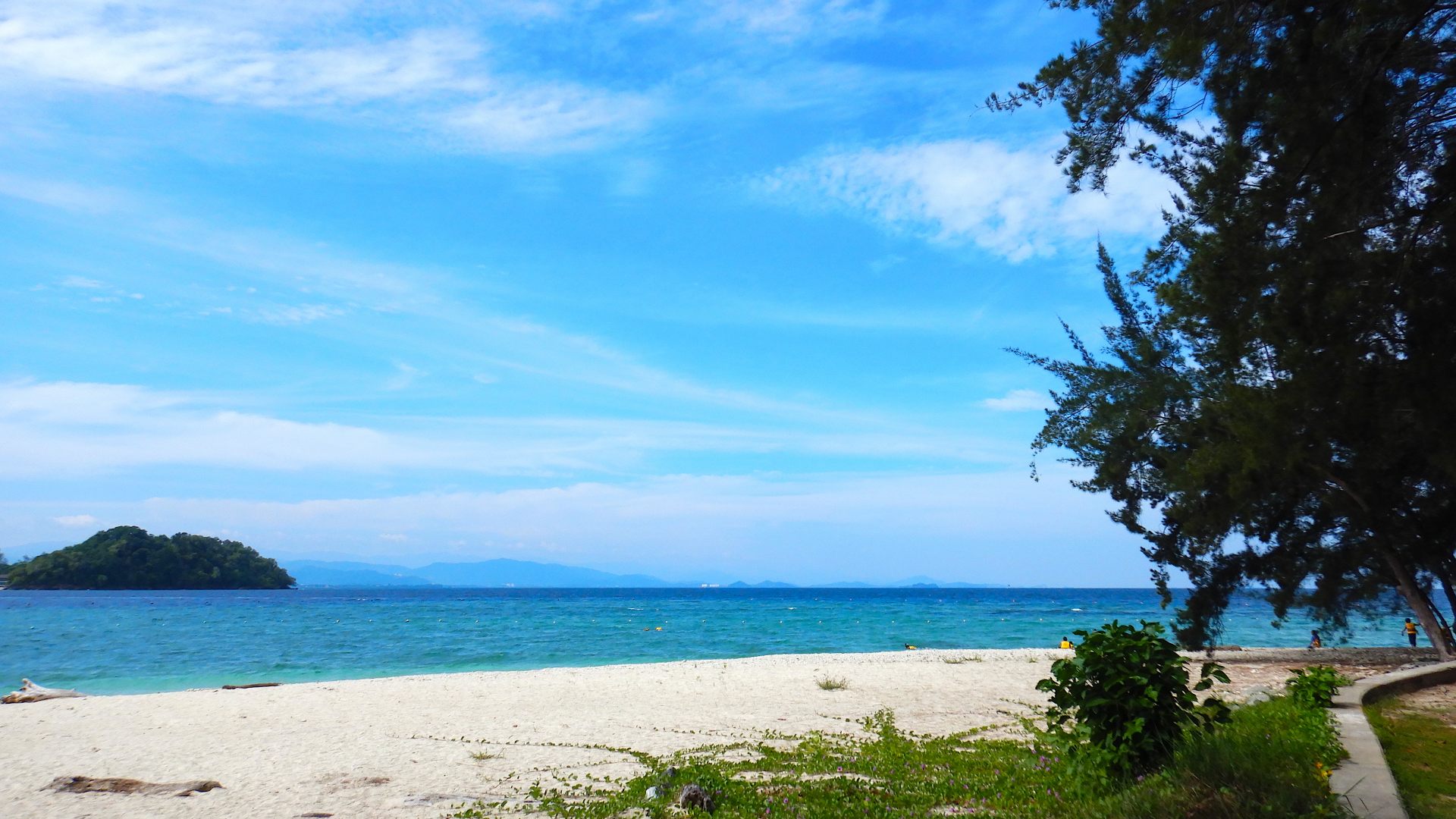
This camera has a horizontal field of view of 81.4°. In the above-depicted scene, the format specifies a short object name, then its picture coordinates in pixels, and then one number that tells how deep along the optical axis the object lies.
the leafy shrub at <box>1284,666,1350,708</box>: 9.74
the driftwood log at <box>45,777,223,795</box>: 8.91
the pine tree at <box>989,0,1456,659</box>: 6.76
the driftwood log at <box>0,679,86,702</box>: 18.38
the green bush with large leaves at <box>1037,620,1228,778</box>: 5.84
